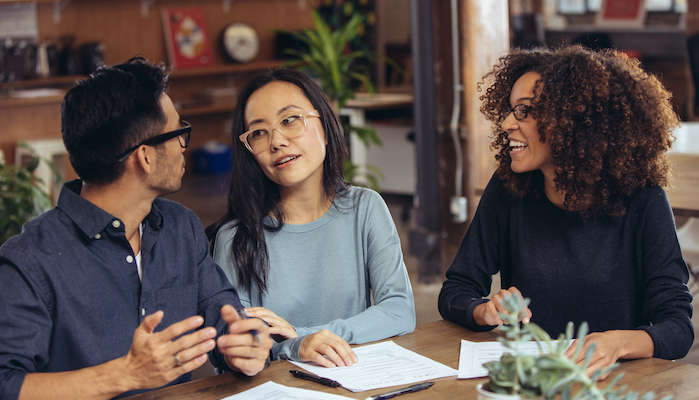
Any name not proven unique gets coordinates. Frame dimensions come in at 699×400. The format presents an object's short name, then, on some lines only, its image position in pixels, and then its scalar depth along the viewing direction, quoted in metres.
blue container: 7.34
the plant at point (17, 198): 3.03
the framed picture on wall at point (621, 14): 7.67
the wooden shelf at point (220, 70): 7.07
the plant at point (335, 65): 4.45
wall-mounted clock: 7.51
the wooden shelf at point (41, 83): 5.81
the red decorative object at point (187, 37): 7.18
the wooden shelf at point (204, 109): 6.98
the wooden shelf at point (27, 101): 4.81
